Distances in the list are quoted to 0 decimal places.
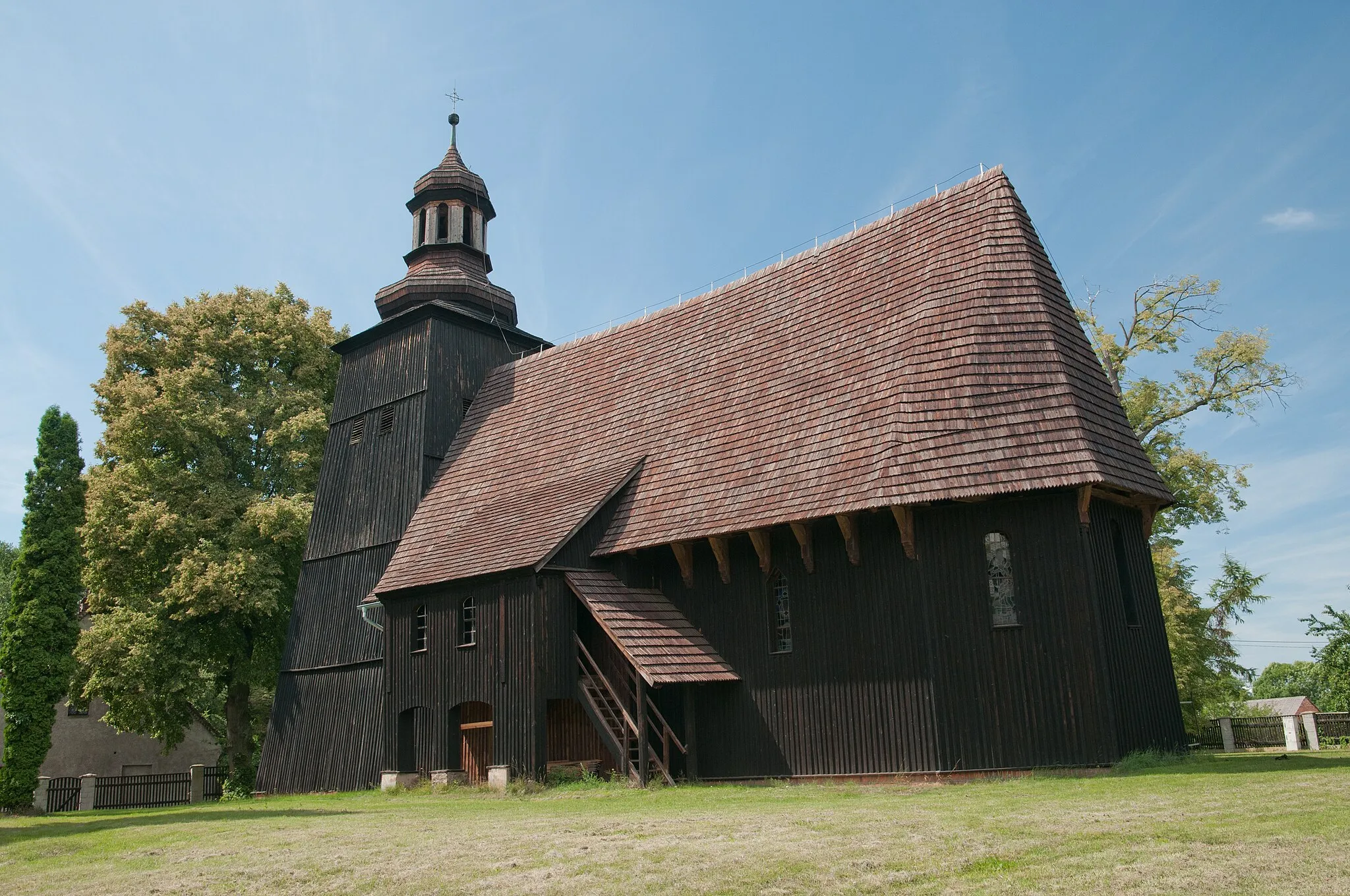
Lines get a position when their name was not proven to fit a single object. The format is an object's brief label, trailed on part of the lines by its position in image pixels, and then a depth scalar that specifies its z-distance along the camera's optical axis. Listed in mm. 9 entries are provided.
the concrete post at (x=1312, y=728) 25766
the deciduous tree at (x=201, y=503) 27422
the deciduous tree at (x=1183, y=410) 26000
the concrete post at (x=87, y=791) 29031
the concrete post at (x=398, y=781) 21109
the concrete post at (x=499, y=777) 18656
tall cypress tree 21125
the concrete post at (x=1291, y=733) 25516
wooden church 15445
